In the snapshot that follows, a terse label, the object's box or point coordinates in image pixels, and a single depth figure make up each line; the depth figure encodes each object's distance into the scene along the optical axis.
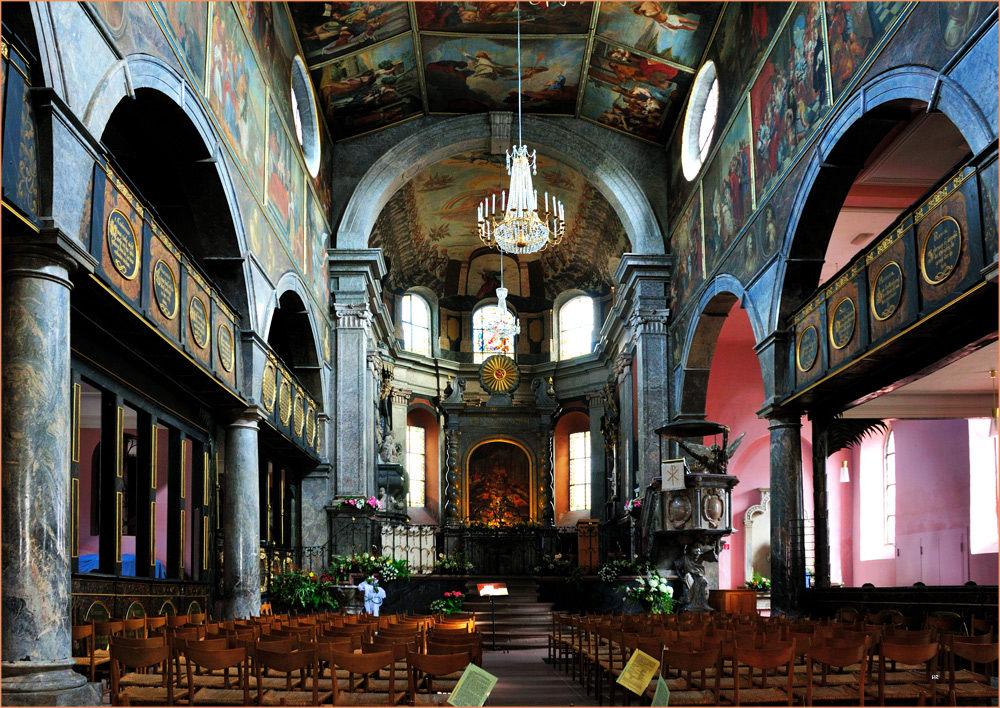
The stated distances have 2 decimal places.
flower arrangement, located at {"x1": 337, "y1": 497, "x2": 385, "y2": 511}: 19.69
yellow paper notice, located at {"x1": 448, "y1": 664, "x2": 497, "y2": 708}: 4.72
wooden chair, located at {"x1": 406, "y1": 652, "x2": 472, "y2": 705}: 5.59
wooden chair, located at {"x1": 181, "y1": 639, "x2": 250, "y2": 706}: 5.81
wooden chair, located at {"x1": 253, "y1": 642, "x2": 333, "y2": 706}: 5.78
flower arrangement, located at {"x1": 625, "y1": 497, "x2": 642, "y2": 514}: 20.33
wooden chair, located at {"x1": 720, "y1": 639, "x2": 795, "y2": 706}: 6.06
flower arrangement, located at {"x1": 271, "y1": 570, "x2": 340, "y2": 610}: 16.03
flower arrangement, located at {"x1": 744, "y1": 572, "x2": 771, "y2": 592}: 21.00
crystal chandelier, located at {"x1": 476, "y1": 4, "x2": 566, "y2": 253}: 16.31
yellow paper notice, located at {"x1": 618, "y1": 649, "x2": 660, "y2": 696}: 5.40
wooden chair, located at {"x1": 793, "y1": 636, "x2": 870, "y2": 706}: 6.09
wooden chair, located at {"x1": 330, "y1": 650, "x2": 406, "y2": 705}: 5.63
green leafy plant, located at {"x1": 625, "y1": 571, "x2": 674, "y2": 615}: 16.52
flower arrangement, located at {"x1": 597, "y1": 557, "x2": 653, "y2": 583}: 18.39
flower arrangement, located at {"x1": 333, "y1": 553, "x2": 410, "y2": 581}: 18.02
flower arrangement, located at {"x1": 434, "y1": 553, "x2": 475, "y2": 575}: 20.58
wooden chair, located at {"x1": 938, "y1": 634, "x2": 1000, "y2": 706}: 6.35
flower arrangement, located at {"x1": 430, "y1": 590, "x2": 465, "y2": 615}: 15.72
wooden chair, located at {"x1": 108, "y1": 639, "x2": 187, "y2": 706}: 5.93
